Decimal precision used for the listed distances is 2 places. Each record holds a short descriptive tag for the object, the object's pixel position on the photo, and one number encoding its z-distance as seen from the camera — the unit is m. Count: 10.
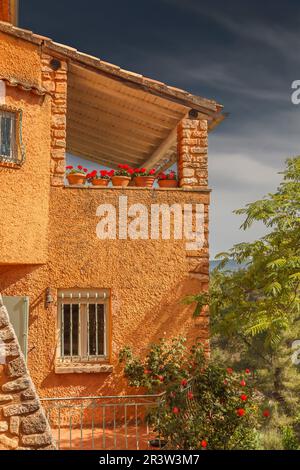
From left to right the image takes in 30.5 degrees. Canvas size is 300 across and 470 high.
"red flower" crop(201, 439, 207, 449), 7.79
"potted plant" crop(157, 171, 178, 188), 11.84
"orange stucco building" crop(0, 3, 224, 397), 10.75
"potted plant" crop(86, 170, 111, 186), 11.59
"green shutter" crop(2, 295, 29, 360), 10.42
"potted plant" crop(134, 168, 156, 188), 11.82
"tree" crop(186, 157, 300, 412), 9.18
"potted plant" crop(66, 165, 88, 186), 11.37
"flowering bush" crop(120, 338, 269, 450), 8.19
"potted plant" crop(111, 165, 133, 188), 11.63
